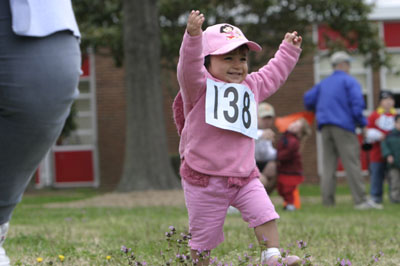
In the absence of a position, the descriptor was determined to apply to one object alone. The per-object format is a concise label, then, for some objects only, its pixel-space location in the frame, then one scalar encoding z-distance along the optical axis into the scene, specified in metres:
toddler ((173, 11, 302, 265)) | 7.00
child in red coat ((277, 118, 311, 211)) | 18.30
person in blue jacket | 18.58
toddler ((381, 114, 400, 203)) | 21.58
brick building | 38.87
